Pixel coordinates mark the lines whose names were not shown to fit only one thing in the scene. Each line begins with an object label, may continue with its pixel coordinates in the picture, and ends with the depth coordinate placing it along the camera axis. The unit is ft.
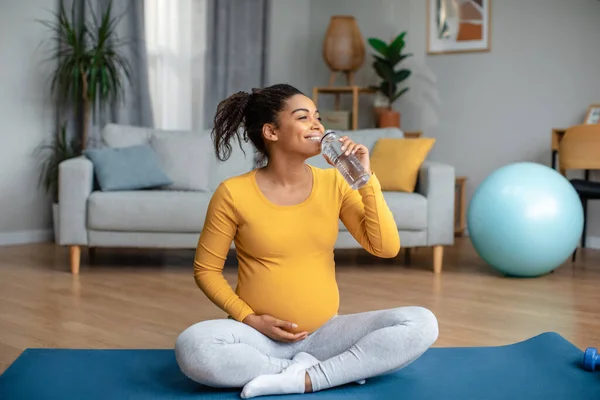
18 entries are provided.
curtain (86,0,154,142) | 17.90
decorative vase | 19.61
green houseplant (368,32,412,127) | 18.72
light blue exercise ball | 12.75
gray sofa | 13.46
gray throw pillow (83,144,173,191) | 13.87
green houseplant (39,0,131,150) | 16.67
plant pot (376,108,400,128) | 19.17
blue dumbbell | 7.32
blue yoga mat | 6.64
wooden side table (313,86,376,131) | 19.29
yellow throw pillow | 14.30
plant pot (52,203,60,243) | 16.12
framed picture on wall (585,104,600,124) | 16.76
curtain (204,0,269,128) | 19.94
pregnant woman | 6.63
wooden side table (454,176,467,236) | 18.54
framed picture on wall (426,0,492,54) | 18.69
